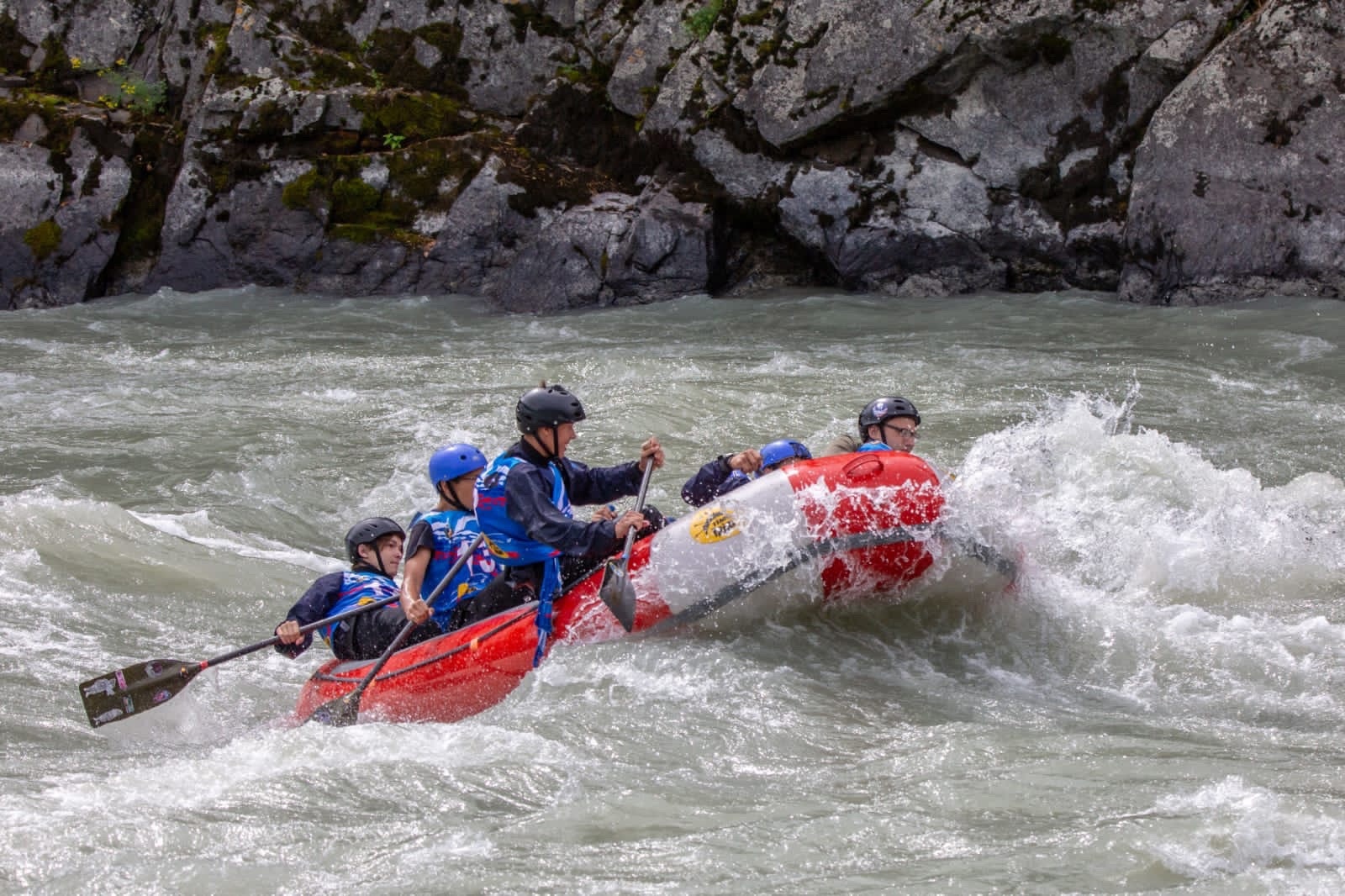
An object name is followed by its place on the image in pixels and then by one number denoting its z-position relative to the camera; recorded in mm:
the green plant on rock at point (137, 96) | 35719
